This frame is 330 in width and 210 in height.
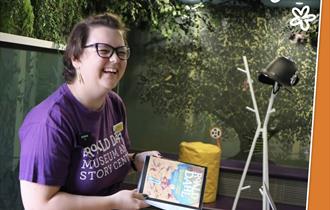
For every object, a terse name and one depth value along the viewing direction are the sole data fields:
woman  1.14
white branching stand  2.78
